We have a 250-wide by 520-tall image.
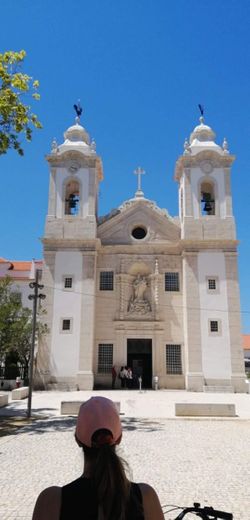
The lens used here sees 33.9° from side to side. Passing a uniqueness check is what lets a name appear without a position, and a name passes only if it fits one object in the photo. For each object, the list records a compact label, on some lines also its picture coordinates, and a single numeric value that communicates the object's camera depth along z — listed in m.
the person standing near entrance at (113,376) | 26.54
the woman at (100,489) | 1.77
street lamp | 13.77
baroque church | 26.30
